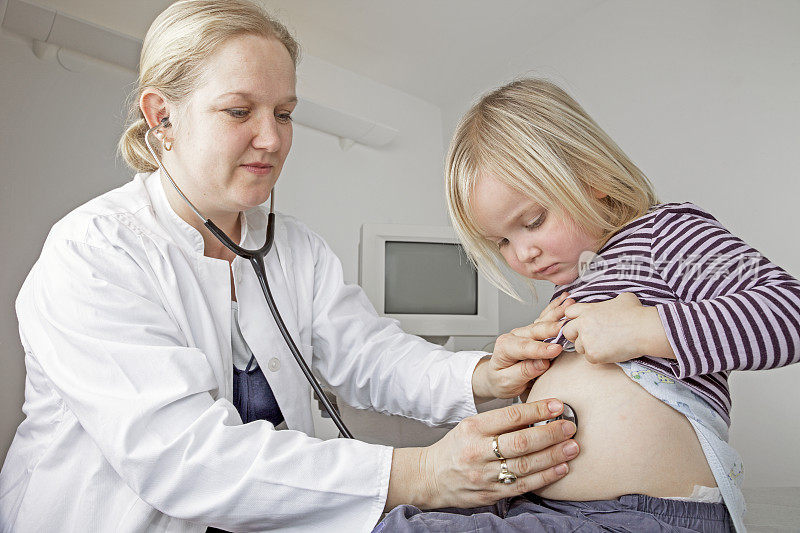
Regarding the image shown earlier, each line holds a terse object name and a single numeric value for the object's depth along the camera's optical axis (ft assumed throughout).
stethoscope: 3.19
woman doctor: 2.57
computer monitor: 7.22
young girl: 2.34
